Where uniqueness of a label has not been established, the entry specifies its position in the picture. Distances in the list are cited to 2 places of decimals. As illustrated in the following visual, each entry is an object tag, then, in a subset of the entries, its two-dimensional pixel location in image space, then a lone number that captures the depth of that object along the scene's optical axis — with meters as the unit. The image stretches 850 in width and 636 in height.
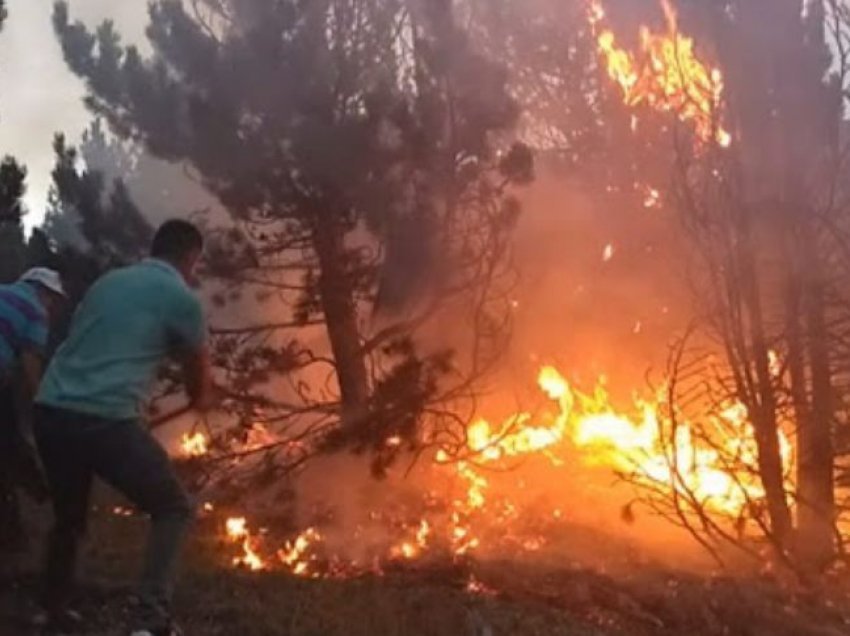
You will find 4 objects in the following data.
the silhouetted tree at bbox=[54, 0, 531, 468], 10.20
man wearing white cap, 5.63
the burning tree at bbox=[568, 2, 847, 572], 9.91
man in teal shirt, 4.86
